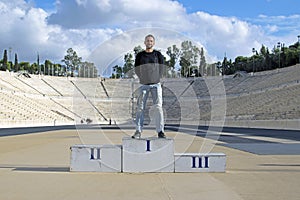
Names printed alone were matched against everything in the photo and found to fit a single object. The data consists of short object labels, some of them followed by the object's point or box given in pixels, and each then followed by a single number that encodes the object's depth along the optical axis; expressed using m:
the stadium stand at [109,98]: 54.09
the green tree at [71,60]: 133.75
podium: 9.19
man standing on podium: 9.49
